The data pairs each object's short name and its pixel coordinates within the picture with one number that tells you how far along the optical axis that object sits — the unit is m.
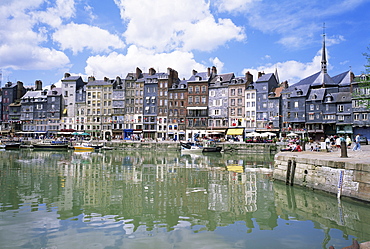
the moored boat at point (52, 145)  54.00
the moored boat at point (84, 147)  50.06
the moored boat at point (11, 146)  53.69
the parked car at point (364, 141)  41.22
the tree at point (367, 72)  20.87
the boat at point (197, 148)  46.12
